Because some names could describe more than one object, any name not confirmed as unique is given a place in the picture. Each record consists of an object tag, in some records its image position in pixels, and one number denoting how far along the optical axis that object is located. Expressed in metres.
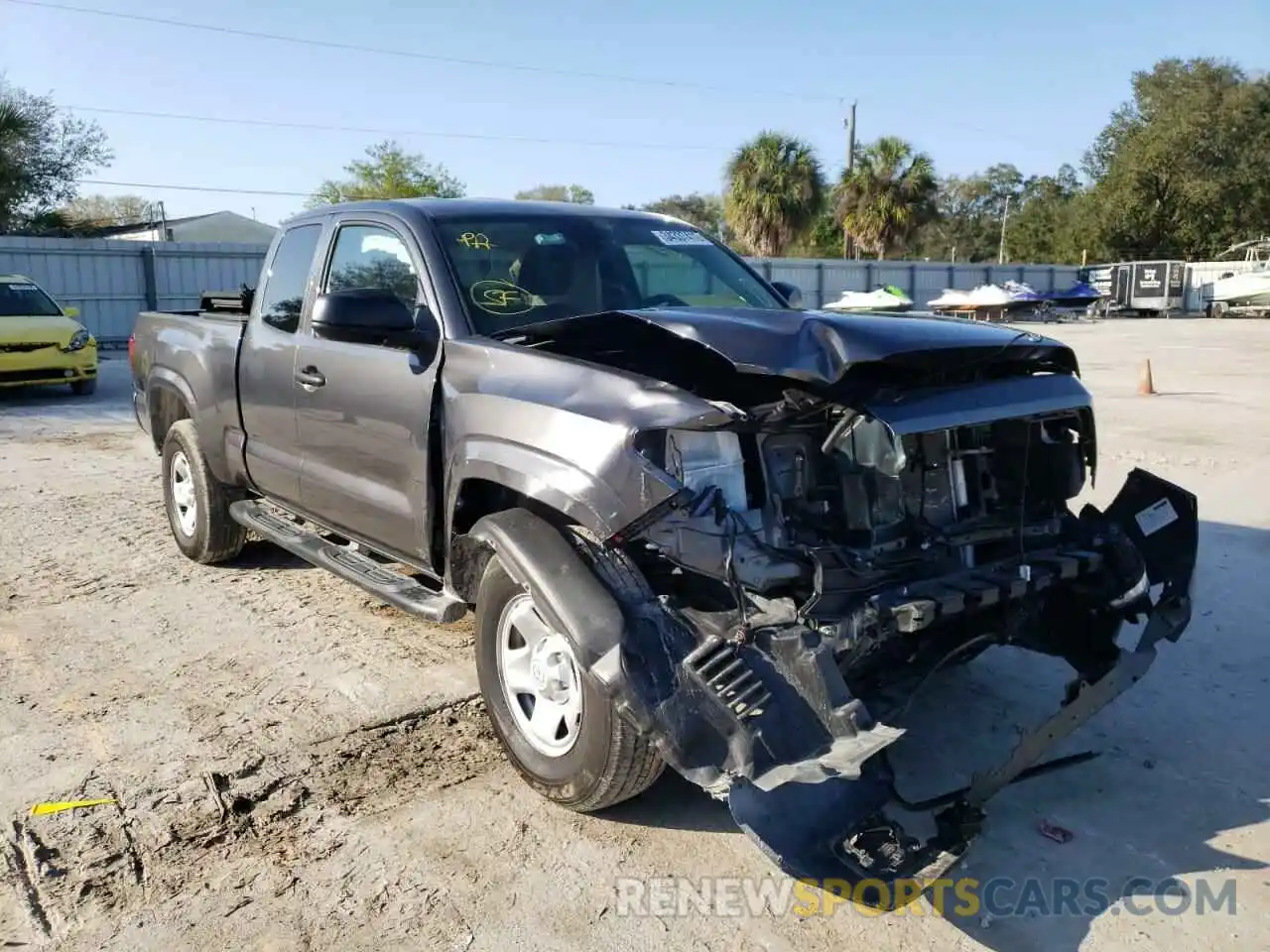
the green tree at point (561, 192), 57.47
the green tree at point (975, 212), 79.75
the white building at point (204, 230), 46.28
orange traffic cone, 14.21
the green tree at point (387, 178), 43.59
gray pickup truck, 2.79
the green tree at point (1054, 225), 56.34
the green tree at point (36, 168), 32.75
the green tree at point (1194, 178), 52.72
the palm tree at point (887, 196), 39.53
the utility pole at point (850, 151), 41.67
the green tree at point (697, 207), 64.38
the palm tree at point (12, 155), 29.69
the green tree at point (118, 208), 60.50
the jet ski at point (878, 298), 29.38
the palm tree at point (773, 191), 37.00
